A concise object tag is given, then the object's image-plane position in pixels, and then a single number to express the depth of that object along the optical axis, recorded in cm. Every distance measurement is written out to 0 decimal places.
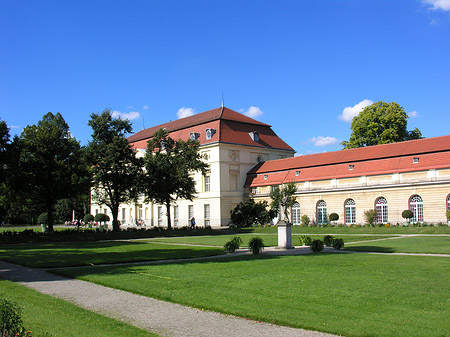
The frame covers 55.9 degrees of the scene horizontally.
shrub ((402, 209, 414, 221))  4081
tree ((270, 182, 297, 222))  4433
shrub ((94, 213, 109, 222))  6862
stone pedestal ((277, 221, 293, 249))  2209
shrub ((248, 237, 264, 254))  2016
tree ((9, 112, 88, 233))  3528
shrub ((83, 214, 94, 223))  7369
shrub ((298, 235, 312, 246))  2320
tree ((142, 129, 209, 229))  4400
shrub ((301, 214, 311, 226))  4854
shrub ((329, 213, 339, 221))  4650
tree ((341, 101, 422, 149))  5722
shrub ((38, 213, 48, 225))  6688
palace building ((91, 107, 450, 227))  4122
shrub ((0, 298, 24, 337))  502
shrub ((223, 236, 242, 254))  2055
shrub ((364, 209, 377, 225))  4325
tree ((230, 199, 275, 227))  5178
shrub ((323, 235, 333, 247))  2306
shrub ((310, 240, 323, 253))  2062
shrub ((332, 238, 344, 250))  2148
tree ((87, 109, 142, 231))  4138
